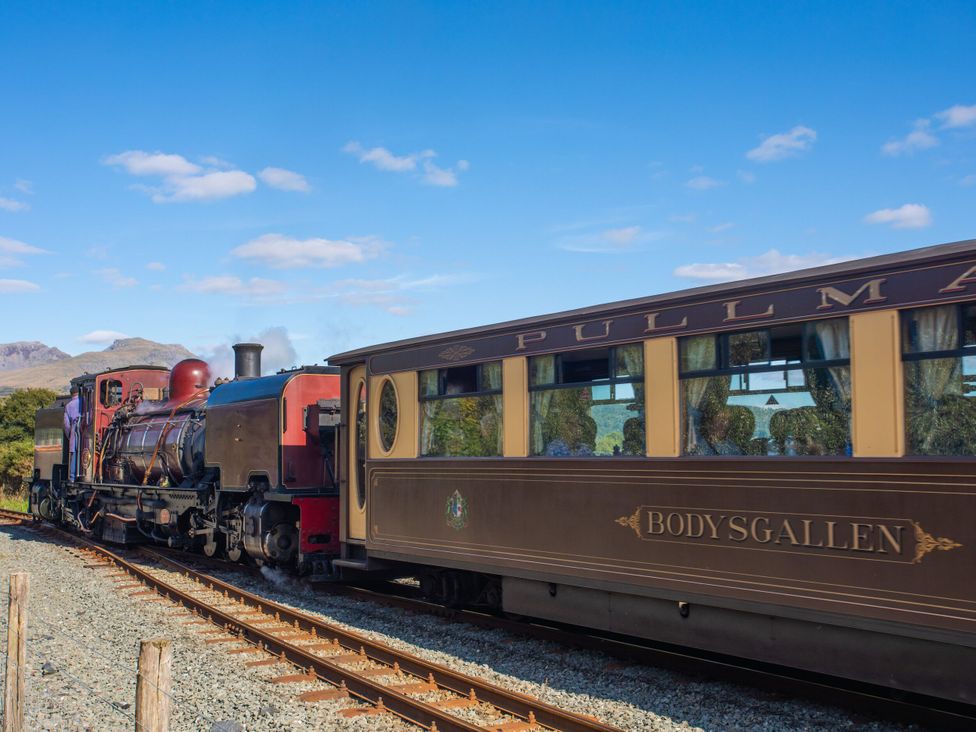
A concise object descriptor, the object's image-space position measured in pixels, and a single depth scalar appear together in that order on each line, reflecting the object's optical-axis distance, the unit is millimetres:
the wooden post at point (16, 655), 5285
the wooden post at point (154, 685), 3926
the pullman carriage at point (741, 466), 5277
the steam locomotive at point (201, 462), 11859
